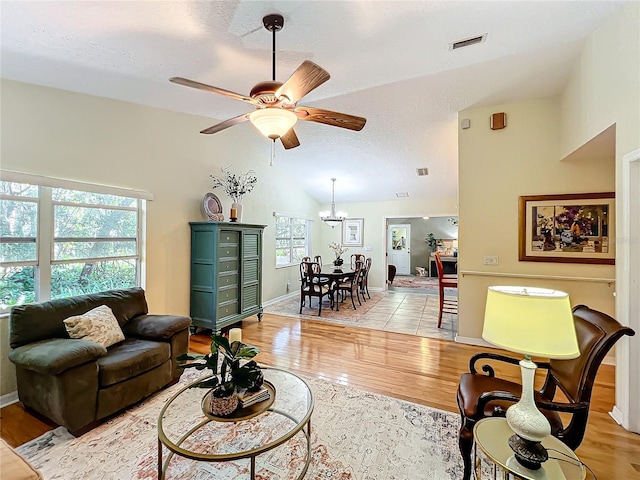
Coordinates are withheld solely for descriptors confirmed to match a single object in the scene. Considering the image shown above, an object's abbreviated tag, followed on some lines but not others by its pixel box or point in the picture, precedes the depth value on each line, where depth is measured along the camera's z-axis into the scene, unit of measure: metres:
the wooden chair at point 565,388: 1.44
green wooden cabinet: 4.02
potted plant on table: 1.63
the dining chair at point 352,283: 5.66
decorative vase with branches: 4.57
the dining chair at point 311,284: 5.30
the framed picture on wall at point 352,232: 7.88
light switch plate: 3.73
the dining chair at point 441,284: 4.56
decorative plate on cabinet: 4.25
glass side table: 1.20
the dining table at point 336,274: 5.41
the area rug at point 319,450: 1.74
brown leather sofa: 1.96
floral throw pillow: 2.38
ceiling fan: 1.77
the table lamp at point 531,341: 1.22
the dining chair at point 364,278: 6.39
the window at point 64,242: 2.51
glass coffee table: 1.72
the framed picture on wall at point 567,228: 3.30
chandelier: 6.59
